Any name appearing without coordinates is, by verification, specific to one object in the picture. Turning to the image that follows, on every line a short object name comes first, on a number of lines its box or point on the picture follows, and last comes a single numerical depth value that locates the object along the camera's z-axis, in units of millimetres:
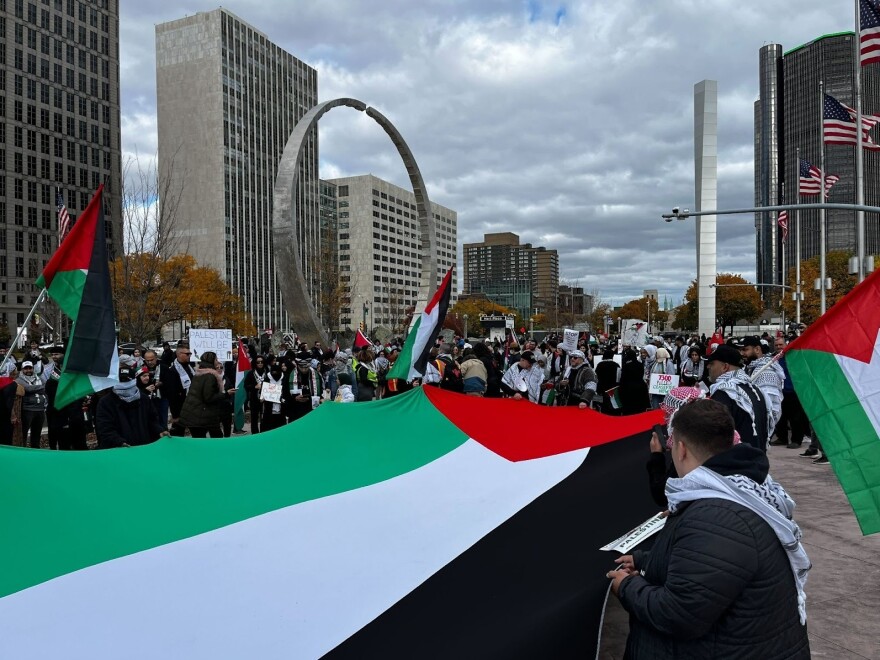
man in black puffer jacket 2250
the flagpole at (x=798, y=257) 46069
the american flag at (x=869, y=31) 18438
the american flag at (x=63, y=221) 16406
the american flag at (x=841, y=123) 22172
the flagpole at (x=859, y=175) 21161
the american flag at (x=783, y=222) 38572
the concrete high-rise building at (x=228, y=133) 117125
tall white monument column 46688
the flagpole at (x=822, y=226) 28047
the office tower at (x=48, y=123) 95188
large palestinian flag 2980
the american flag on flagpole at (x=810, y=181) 28797
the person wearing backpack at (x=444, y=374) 12242
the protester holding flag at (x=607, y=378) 12984
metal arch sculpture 25859
